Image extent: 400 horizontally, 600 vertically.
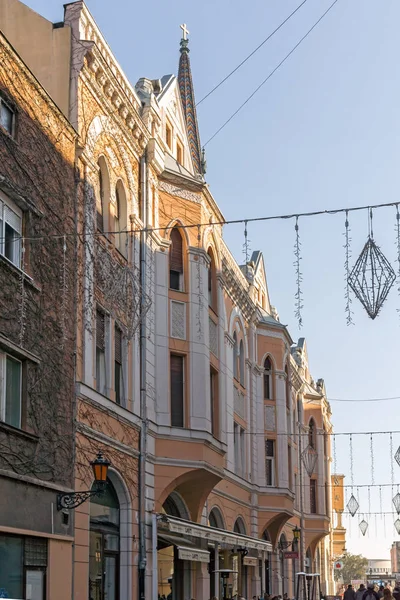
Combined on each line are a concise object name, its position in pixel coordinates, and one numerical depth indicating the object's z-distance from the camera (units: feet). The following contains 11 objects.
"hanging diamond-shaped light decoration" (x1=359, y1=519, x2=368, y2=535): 183.52
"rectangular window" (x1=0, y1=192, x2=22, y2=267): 62.69
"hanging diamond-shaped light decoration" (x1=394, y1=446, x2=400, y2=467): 124.04
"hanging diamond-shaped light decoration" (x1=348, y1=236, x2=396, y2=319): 53.72
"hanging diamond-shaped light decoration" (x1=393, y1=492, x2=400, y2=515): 155.08
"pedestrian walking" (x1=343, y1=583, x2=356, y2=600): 117.17
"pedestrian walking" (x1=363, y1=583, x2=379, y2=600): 103.89
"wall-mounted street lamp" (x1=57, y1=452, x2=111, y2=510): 63.93
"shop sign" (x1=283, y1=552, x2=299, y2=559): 138.93
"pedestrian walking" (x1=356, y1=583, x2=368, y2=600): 112.73
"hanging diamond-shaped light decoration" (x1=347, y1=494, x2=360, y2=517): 155.53
